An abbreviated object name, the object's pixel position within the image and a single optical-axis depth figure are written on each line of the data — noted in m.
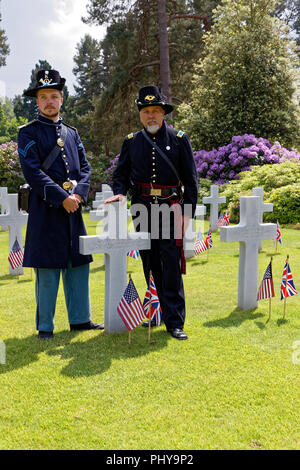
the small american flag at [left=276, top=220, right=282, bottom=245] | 7.80
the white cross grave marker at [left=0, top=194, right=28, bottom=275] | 6.78
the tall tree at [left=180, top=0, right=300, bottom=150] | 15.88
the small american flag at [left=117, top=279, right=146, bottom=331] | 3.79
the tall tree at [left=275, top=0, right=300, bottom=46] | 39.94
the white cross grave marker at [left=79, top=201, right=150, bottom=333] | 4.04
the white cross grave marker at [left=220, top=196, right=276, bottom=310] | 4.78
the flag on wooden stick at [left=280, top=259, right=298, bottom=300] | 4.46
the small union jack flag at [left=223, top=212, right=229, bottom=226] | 8.91
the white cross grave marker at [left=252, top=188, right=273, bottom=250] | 6.71
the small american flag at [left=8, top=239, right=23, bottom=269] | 6.55
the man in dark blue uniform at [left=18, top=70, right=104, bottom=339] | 3.92
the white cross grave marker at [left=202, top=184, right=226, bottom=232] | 10.50
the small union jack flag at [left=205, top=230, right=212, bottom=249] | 7.32
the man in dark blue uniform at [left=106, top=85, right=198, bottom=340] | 4.08
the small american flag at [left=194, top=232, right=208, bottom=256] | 7.37
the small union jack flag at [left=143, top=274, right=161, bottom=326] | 3.96
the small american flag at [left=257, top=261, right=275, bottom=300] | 4.47
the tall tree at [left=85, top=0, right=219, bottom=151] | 22.34
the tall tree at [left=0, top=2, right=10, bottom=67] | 28.17
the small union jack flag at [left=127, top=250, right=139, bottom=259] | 6.67
